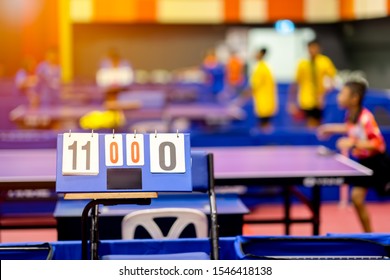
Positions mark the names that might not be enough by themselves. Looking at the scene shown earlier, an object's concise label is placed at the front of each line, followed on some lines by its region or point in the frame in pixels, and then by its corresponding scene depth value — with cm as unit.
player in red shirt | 546
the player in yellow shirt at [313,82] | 1090
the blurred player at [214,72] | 1797
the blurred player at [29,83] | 1118
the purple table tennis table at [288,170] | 450
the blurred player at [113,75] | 1301
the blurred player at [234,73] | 1802
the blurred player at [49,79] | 1159
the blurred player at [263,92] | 1100
